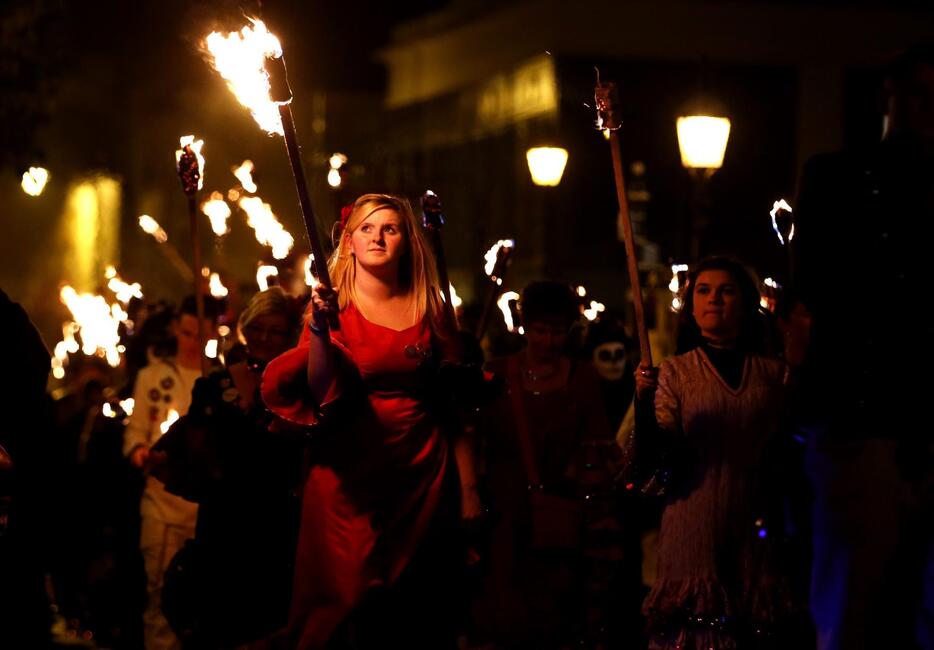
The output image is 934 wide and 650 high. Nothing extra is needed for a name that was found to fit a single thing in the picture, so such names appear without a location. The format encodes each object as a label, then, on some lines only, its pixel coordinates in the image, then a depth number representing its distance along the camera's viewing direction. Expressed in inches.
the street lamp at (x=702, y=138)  576.1
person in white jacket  391.9
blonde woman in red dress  272.7
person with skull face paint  448.5
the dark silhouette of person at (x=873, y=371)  228.8
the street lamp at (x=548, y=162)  604.4
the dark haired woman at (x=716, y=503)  293.9
